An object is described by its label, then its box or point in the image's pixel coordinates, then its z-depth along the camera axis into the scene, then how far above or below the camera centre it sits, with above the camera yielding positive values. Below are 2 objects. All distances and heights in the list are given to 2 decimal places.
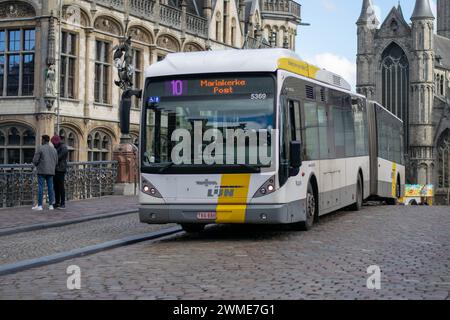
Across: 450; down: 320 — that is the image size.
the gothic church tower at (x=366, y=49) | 104.19 +17.99
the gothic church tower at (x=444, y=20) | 125.75 +25.97
